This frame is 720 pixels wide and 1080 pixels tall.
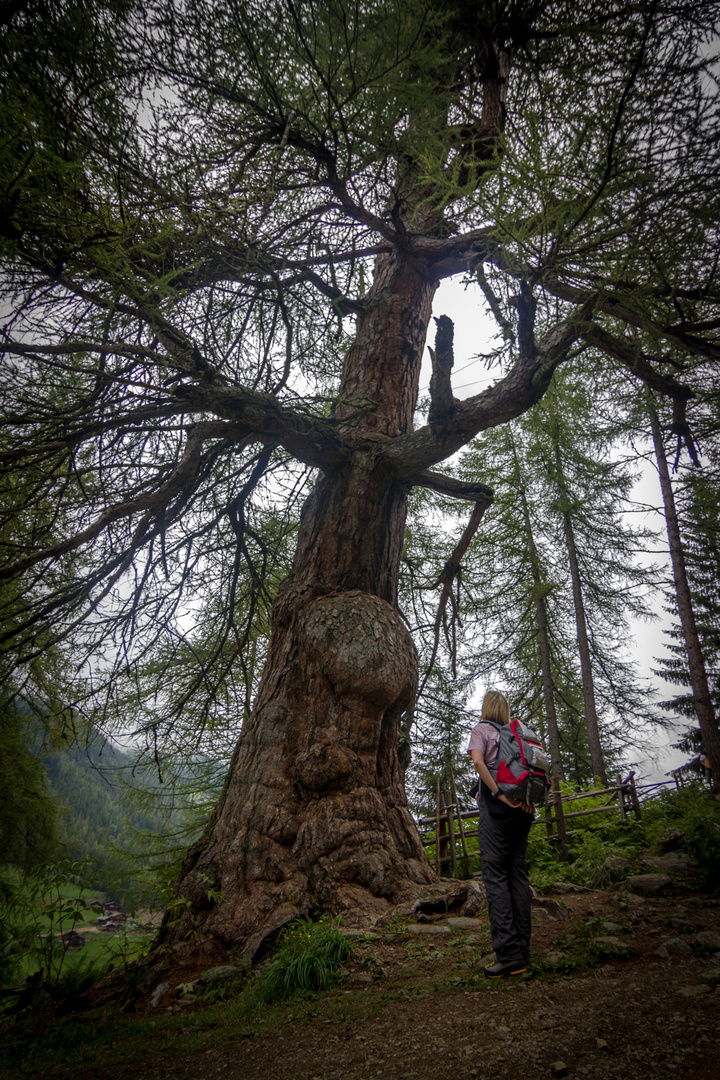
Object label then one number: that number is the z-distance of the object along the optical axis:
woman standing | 2.62
